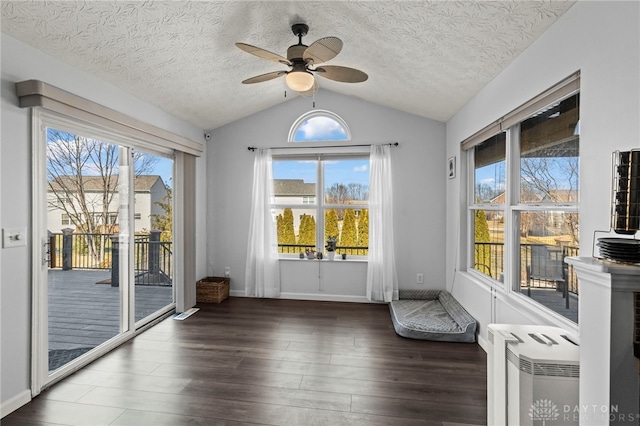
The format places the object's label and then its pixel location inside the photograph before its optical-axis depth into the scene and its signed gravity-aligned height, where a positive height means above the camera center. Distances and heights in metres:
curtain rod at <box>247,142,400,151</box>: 4.45 +0.95
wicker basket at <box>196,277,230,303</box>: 4.45 -1.16
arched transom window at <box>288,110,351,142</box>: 4.62 +1.25
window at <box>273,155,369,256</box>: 4.65 +0.14
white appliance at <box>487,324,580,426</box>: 1.41 -0.78
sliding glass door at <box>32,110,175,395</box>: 2.36 -0.31
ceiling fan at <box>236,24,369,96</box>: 2.27 +1.19
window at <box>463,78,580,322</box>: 2.03 +0.10
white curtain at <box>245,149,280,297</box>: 4.59 -0.38
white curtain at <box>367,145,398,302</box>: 4.36 -0.29
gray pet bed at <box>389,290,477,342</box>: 3.18 -1.21
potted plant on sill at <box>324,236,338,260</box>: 4.62 -0.53
